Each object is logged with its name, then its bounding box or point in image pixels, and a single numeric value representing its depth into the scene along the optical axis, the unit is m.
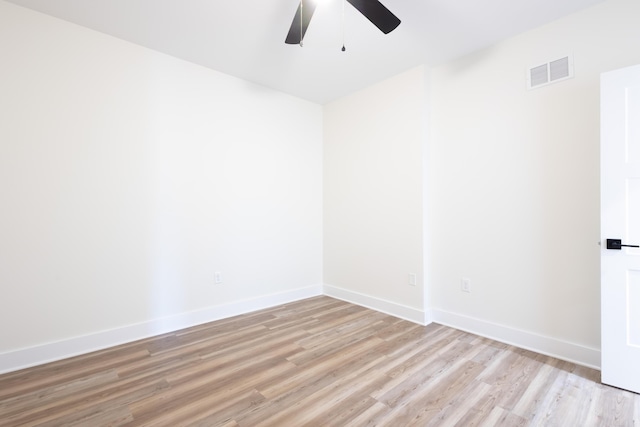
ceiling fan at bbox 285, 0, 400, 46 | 1.77
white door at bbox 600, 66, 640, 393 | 1.85
